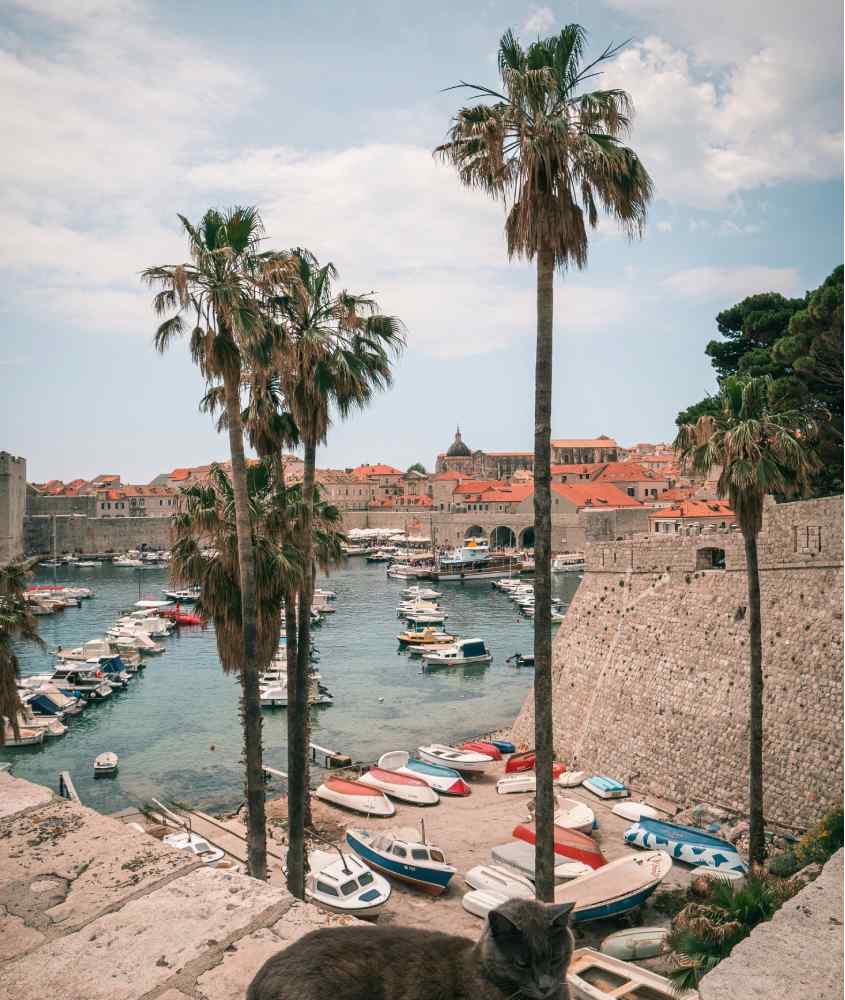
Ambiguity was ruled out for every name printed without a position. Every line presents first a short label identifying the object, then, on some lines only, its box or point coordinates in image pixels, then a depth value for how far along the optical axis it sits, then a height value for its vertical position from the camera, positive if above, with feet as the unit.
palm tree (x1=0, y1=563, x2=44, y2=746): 42.37 -7.11
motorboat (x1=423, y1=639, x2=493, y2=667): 137.39 -28.51
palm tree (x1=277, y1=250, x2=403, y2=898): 40.42 +6.49
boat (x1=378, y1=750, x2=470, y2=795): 68.13 -25.29
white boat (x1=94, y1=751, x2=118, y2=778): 83.35 -28.76
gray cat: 6.66 -4.23
